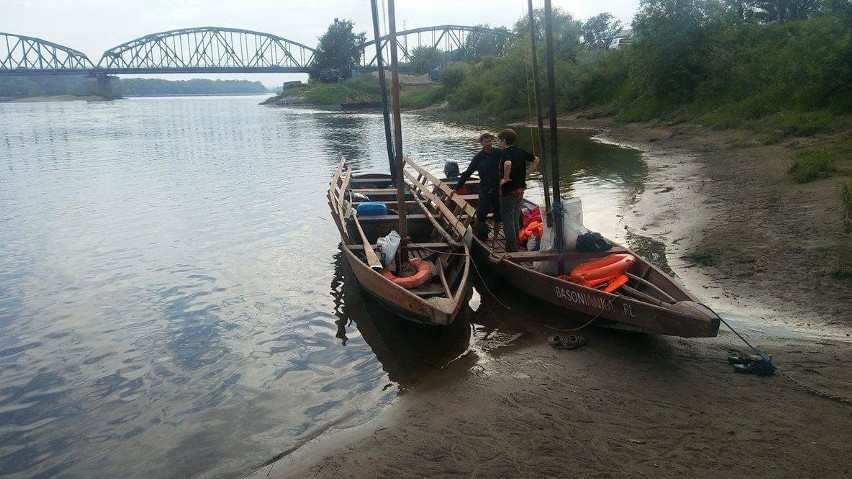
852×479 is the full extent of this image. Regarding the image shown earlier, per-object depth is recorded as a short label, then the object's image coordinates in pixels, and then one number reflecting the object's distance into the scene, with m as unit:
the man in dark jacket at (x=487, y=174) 9.73
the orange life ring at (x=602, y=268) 8.16
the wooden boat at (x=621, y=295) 6.50
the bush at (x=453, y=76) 79.11
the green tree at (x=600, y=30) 81.06
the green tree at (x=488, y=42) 103.31
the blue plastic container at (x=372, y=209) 11.81
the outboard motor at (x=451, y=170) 15.77
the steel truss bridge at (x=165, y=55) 134.00
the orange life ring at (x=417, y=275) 8.48
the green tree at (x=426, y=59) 128.38
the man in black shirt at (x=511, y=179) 9.56
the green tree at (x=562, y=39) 53.22
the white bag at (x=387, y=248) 9.43
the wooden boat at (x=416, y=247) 7.66
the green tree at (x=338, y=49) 134.25
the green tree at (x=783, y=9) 38.62
